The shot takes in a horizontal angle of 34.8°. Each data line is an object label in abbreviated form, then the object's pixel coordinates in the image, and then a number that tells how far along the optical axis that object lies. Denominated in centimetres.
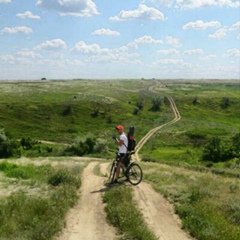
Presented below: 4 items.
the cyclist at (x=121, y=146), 1736
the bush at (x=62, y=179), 1752
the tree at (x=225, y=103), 15338
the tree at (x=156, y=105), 13671
